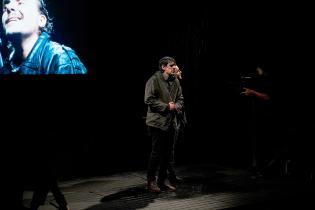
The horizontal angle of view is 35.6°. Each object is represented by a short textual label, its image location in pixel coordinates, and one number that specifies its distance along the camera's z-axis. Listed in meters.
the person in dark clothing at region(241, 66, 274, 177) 9.64
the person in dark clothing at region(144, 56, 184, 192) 8.37
